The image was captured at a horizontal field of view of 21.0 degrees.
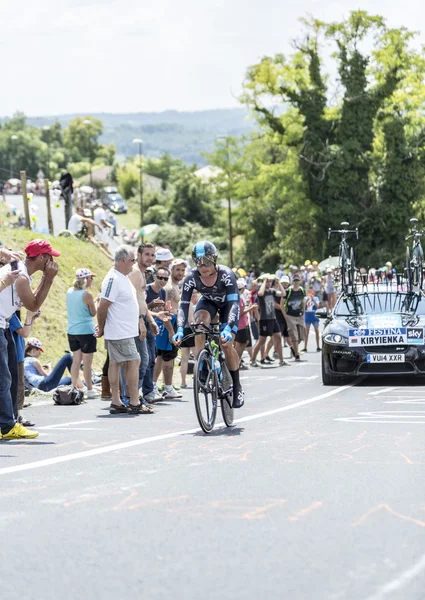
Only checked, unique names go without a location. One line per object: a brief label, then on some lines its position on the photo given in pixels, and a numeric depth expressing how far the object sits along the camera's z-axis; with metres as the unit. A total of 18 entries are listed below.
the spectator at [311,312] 29.06
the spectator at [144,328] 13.93
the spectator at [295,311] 25.53
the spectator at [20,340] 11.30
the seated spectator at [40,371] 16.22
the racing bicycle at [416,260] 23.27
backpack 14.85
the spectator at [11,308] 10.24
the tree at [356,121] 67.44
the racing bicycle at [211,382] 10.62
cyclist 11.09
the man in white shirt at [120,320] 13.16
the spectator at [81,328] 16.05
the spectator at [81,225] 28.53
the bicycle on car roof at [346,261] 23.39
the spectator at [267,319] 23.91
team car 17.39
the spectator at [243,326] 21.89
